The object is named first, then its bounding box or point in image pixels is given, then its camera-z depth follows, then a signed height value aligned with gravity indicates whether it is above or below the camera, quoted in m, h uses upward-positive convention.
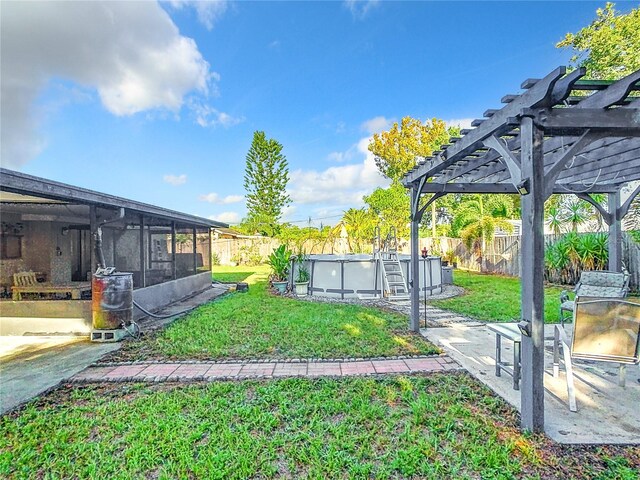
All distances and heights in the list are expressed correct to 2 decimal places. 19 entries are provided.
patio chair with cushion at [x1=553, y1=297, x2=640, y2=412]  2.85 -0.81
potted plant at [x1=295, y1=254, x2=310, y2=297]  10.19 -1.11
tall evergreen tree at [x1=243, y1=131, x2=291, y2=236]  30.45 +5.75
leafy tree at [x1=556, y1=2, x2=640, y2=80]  13.07 +8.00
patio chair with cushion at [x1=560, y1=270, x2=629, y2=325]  5.46 -0.75
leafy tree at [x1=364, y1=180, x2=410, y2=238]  16.31 +1.75
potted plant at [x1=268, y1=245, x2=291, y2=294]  11.02 -0.69
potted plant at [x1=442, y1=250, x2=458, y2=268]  17.42 -0.87
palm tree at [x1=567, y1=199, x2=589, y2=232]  11.87 +0.92
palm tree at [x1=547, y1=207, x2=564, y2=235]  12.21 +0.73
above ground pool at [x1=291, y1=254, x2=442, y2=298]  9.57 -1.02
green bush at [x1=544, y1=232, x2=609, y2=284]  10.07 -0.50
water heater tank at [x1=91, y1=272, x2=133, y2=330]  5.43 -0.94
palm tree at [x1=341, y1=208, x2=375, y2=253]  14.81 +0.63
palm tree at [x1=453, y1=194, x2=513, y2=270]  15.33 +0.73
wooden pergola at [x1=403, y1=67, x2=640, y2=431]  2.48 +0.85
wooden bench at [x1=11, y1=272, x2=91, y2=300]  6.29 -0.88
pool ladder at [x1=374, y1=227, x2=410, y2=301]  9.45 -1.09
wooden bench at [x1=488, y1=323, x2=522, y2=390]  3.35 -1.10
